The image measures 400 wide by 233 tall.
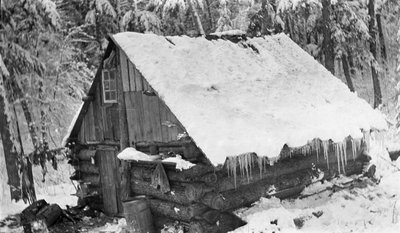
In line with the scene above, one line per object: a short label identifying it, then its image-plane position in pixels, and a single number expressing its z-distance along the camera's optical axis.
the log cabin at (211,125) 10.94
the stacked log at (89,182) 15.32
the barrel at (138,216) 11.60
